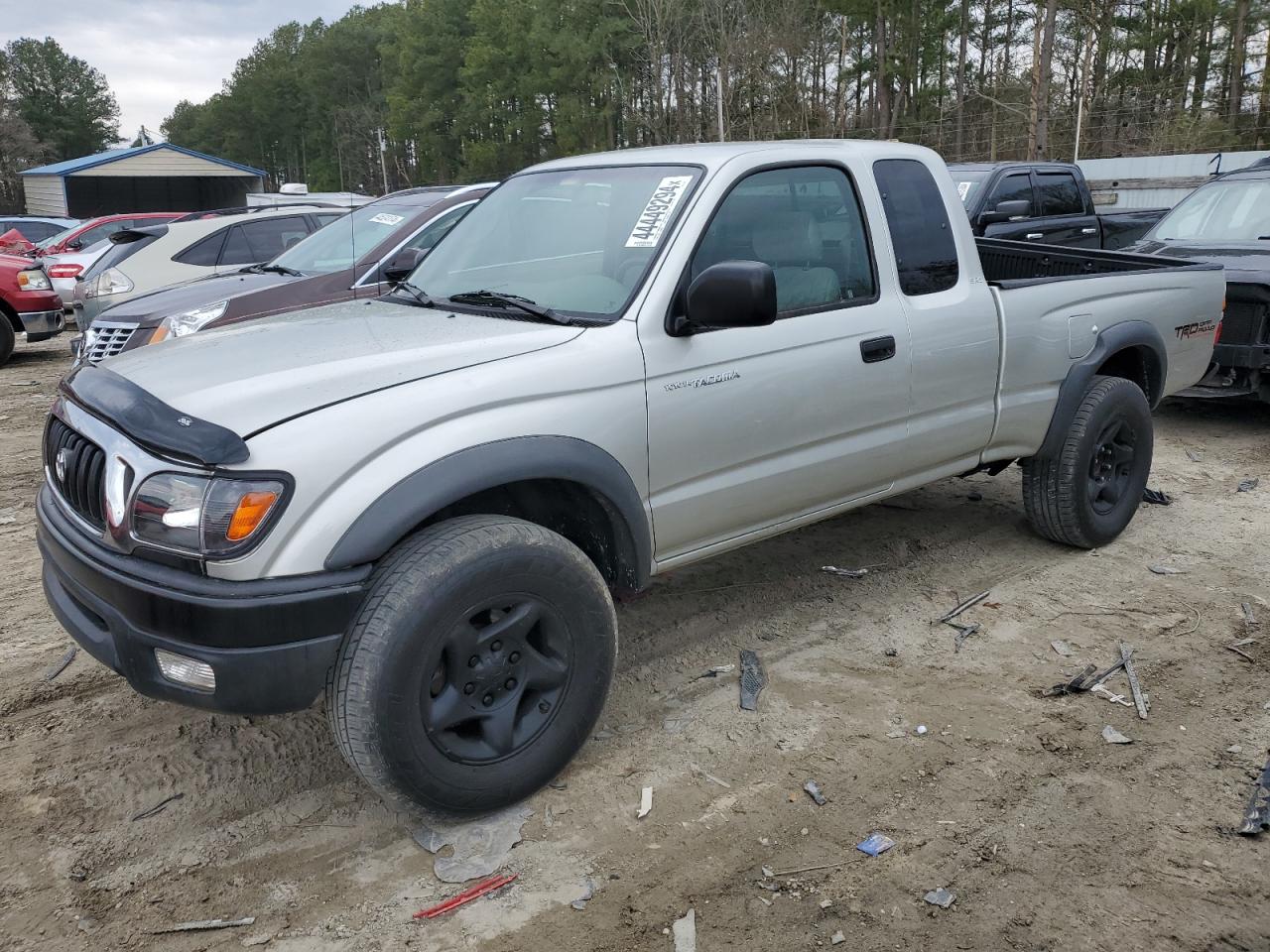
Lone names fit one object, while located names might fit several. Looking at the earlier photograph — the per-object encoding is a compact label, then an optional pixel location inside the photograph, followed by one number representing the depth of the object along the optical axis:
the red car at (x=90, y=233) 17.98
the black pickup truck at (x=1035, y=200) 10.70
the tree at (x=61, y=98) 90.94
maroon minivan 7.32
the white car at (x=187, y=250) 10.71
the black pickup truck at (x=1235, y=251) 7.51
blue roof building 43.09
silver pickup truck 2.78
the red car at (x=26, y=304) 12.06
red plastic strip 2.84
